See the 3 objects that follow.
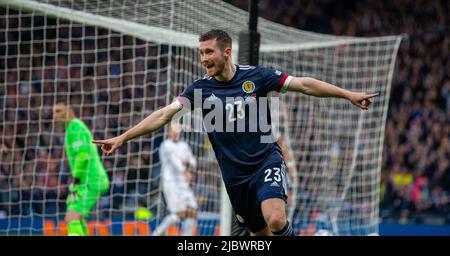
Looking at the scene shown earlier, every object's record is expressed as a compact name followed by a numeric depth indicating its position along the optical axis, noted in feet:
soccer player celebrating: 41.24
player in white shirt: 73.46
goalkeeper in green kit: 58.90
